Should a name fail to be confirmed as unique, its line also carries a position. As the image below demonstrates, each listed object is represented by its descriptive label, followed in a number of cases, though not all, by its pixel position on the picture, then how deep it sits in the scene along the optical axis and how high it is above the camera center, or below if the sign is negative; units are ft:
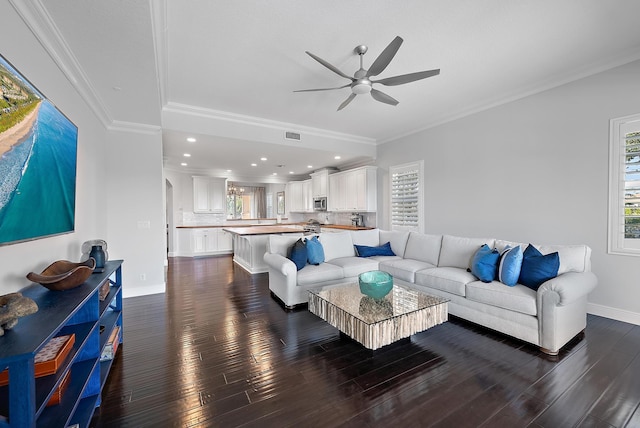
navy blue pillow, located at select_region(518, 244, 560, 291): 8.59 -1.99
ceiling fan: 7.56 +4.37
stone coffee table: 7.20 -3.05
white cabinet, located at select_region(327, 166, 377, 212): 21.26 +1.68
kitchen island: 18.10 -2.51
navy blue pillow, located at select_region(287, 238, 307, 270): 12.21 -2.07
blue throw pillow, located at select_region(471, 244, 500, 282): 9.58 -2.05
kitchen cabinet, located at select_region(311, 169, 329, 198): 26.32 +2.72
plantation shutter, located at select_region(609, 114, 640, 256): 9.56 +0.80
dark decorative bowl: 4.99 -1.33
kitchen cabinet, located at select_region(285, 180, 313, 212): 29.41 +1.54
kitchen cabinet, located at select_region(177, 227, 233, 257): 25.40 -3.06
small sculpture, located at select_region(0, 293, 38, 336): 3.53 -1.37
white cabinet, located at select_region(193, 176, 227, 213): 27.09 +1.69
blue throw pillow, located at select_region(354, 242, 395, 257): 14.79 -2.32
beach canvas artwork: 4.53 +1.01
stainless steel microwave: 26.87 +0.60
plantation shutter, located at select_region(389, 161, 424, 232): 17.75 +0.90
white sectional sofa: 7.90 -2.71
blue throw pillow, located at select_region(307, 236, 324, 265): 12.74 -2.07
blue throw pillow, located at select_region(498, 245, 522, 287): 9.05 -2.00
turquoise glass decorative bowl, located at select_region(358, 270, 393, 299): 8.64 -2.49
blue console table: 3.07 -2.33
